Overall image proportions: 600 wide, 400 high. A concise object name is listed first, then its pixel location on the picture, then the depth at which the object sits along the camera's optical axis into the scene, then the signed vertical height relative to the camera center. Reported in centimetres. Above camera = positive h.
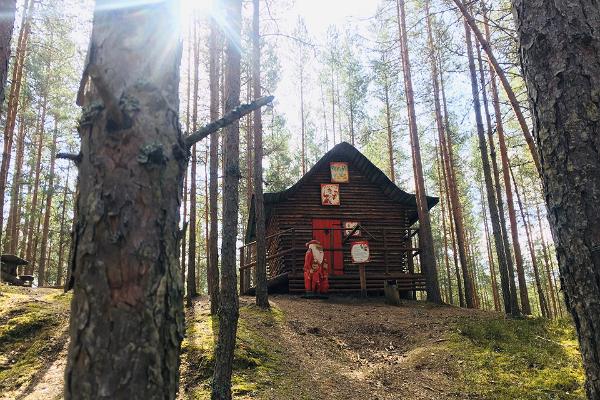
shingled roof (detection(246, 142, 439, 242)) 1680 +425
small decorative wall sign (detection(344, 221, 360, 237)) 1688 +224
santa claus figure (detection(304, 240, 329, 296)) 1330 +38
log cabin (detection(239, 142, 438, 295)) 1568 +256
